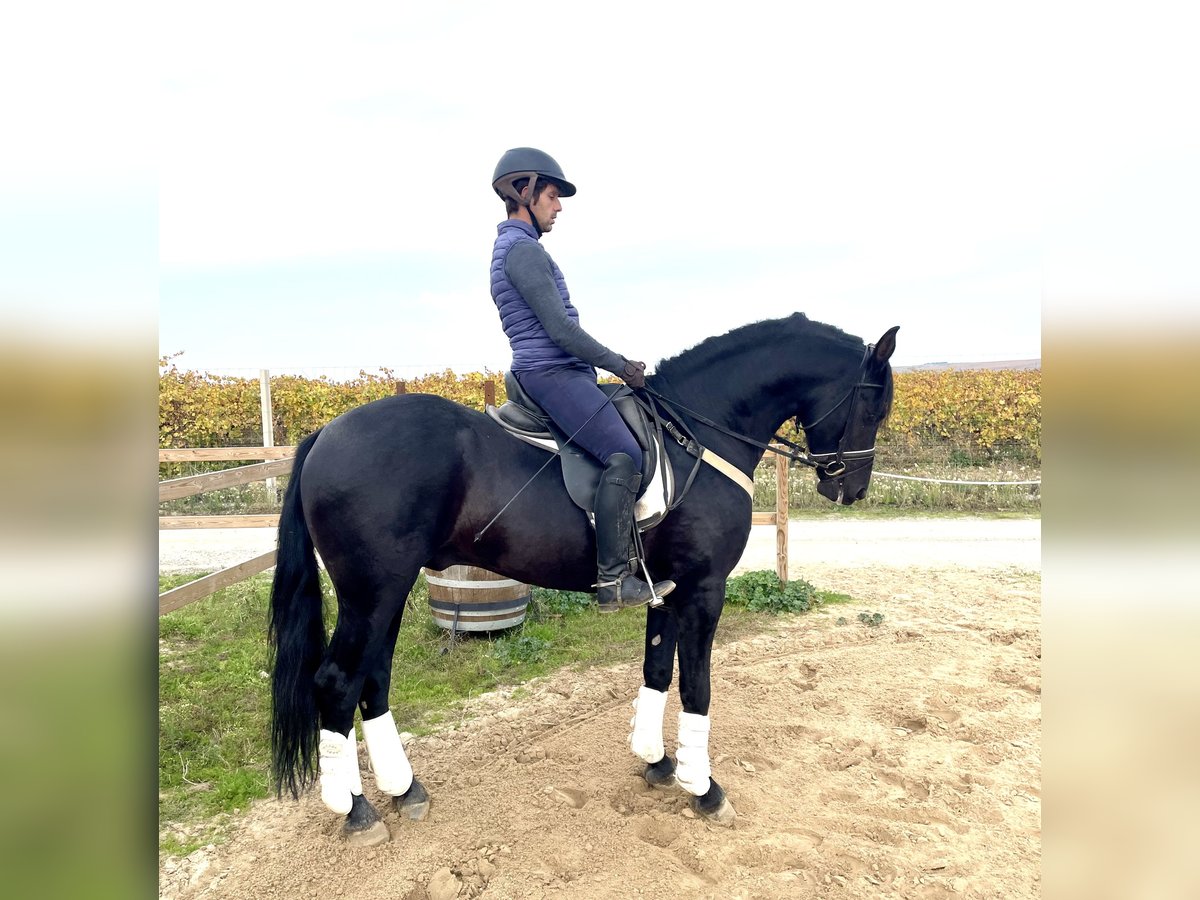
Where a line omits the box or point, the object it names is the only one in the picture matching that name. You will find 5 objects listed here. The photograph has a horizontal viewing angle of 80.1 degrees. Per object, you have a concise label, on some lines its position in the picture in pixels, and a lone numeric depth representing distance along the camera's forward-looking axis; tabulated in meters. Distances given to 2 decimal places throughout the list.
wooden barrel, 6.09
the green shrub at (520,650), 5.86
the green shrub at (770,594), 7.26
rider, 3.54
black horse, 3.42
